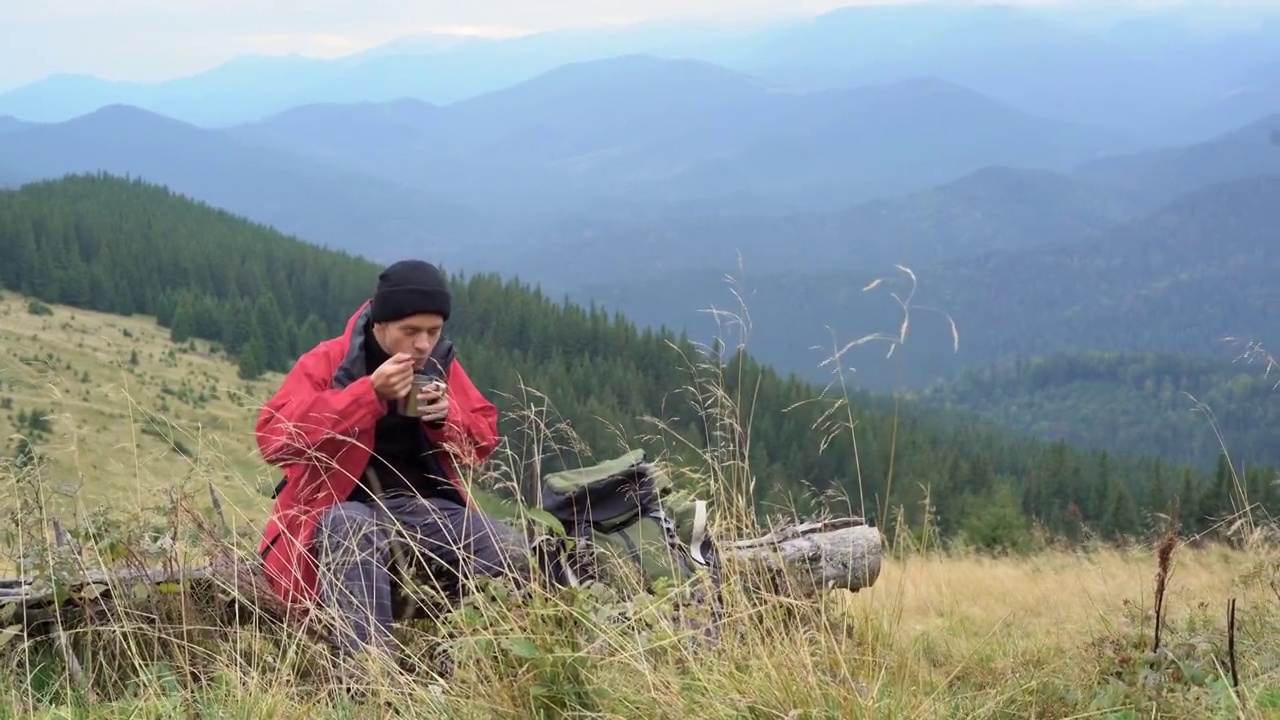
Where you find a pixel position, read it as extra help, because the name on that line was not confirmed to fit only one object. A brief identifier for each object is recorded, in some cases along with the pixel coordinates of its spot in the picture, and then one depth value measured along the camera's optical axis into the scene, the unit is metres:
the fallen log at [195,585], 2.70
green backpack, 2.98
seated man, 2.82
